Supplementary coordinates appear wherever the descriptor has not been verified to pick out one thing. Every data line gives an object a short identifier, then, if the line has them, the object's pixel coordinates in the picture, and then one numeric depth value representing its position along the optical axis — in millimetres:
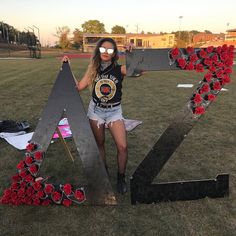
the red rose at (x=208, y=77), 2779
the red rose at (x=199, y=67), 2763
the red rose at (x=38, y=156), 2901
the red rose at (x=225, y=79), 2772
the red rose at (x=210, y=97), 2786
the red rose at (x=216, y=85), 2774
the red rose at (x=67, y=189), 2839
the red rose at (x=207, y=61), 2729
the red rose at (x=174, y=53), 2727
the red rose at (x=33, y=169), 2904
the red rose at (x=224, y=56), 2727
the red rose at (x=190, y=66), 2742
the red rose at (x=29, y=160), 2897
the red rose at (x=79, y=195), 2839
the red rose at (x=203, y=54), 2739
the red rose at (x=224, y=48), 2734
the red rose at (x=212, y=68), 2757
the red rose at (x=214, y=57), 2739
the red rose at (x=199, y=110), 2784
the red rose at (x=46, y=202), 2905
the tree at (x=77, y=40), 73949
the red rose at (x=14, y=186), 2922
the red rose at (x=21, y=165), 2907
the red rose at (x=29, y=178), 2905
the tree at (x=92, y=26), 89286
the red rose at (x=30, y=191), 2911
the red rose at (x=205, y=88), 2783
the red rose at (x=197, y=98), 2772
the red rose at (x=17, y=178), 2945
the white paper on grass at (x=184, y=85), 10296
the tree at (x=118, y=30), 98802
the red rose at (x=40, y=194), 2866
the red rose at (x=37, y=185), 2892
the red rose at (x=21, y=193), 2886
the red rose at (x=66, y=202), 2863
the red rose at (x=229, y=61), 2742
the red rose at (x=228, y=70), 2772
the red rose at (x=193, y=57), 2741
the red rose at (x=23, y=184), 2935
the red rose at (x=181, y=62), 2728
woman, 2869
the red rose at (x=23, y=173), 2928
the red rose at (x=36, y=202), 2892
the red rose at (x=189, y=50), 2762
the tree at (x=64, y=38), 64944
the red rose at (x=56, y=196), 2856
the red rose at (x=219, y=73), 2763
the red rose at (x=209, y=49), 2745
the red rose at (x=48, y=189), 2877
